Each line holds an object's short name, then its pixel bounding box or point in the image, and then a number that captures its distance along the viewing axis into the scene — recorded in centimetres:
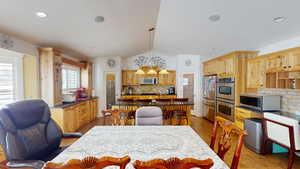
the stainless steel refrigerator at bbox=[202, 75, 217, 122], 505
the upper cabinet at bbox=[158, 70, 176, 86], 688
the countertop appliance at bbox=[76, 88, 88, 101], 486
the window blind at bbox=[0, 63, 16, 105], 289
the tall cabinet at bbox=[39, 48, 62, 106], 349
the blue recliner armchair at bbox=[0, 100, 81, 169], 144
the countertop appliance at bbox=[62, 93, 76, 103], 416
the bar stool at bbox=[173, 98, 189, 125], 387
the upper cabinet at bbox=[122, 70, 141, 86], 683
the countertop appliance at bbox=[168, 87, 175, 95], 679
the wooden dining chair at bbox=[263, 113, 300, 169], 214
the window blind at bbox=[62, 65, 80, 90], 473
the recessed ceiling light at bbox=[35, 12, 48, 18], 223
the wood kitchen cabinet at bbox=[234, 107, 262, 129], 335
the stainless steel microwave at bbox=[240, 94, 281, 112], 319
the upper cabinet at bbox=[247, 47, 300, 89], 276
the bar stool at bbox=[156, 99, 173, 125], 385
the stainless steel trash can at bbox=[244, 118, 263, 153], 291
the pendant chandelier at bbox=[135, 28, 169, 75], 700
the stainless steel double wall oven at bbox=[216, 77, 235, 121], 416
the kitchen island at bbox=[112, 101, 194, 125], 390
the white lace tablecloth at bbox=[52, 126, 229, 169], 130
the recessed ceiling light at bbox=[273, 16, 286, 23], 255
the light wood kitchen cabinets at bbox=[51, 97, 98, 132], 346
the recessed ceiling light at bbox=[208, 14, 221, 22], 283
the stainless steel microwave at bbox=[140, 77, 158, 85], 677
